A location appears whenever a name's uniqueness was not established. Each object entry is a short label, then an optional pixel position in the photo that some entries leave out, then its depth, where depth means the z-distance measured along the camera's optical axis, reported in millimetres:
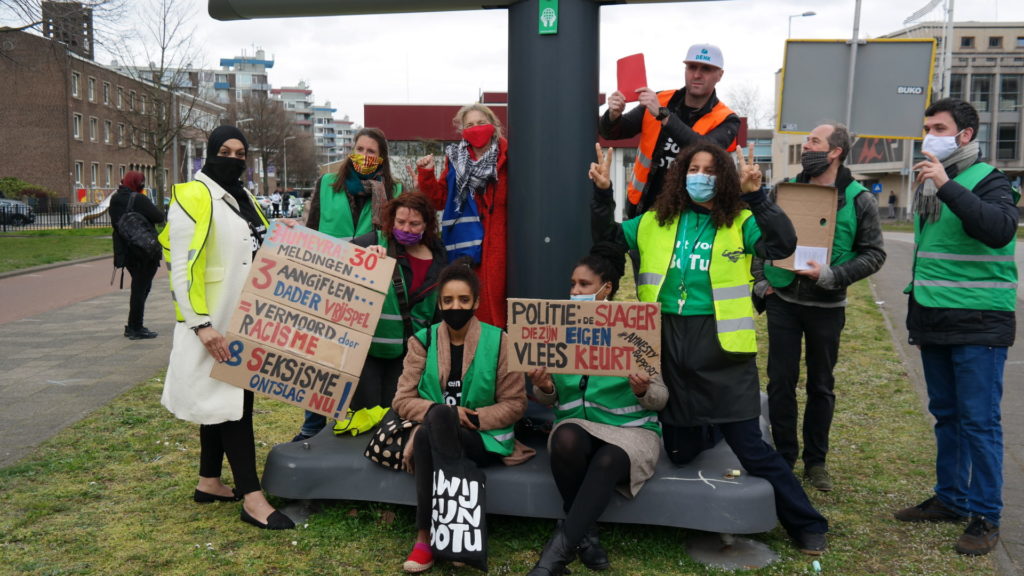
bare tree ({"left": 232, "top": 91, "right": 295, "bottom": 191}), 82000
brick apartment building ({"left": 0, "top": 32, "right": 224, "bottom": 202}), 55469
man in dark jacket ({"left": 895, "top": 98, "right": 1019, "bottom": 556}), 4398
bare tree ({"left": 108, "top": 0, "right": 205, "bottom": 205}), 33625
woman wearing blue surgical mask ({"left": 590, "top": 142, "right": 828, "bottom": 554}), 4254
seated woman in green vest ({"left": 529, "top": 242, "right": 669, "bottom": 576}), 4090
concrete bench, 4223
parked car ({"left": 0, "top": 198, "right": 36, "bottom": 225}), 37688
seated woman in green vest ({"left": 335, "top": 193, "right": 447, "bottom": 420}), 5023
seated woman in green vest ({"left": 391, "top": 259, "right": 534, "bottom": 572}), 4426
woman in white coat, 4539
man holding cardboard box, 5094
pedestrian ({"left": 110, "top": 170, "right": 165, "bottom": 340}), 10859
